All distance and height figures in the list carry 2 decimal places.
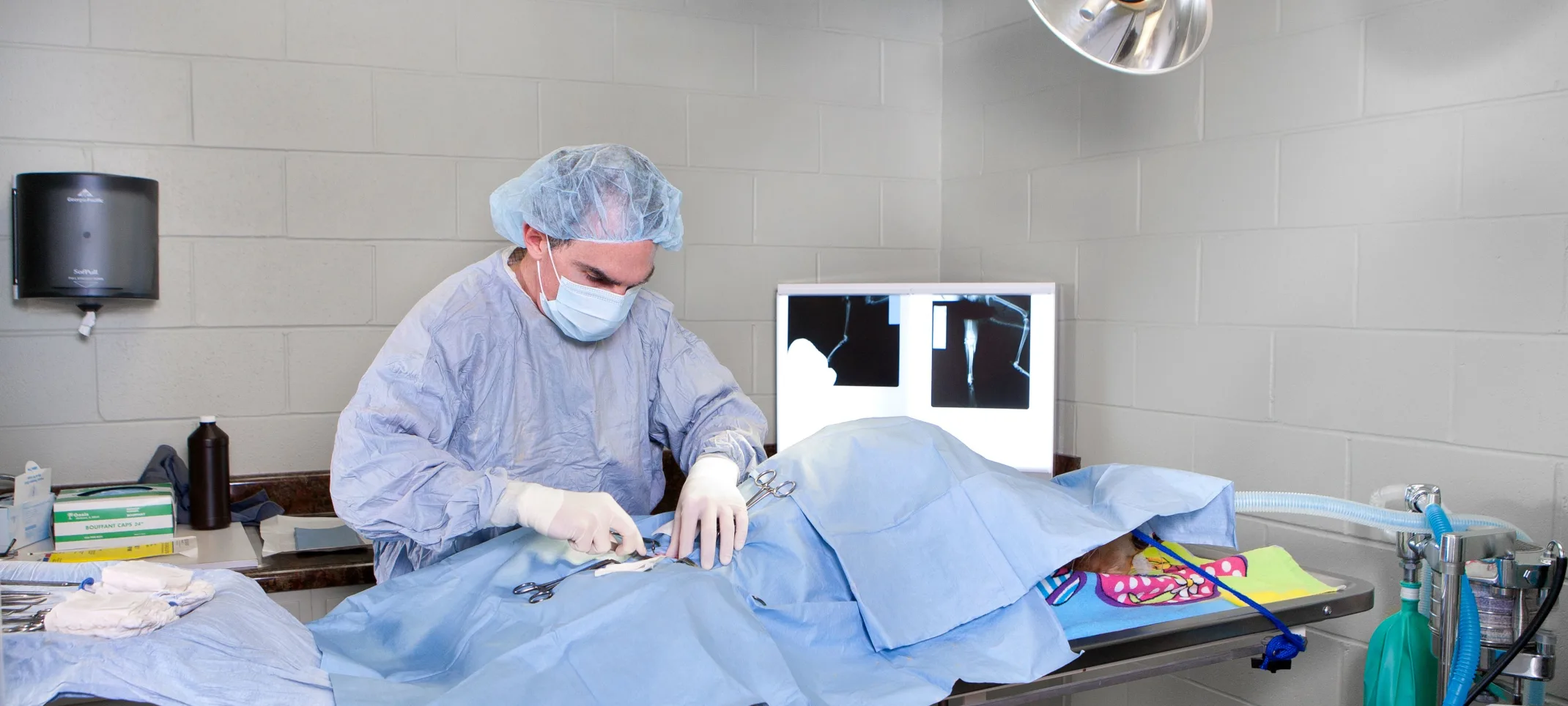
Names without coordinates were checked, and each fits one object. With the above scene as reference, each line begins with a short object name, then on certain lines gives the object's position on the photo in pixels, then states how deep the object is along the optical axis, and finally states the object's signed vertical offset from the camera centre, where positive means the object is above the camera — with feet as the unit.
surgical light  5.16 +1.49
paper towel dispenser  6.95 +0.58
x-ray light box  8.68 -0.29
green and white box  6.66 -1.27
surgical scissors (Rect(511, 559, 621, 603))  4.53 -1.17
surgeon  5.00 -0.43
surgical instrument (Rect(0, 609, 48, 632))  3.81 -1.12
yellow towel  5.46 -1.31
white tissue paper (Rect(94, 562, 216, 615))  4.22 -1.07
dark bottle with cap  7.51 -1.12
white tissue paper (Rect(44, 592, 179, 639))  3.79 -1.08
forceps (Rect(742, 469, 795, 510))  5.30 -0.82
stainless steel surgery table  4.57 -1.50
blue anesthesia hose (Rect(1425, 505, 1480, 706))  5.05 -1.56
